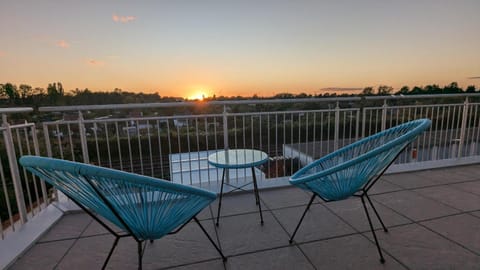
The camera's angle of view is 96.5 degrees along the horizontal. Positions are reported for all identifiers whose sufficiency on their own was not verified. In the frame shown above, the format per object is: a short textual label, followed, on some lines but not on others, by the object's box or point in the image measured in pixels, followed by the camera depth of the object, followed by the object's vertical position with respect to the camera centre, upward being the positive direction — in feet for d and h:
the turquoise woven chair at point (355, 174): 4.27 -1.67
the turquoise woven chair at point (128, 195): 2.87 -1.47
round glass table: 6.15 -1.78
